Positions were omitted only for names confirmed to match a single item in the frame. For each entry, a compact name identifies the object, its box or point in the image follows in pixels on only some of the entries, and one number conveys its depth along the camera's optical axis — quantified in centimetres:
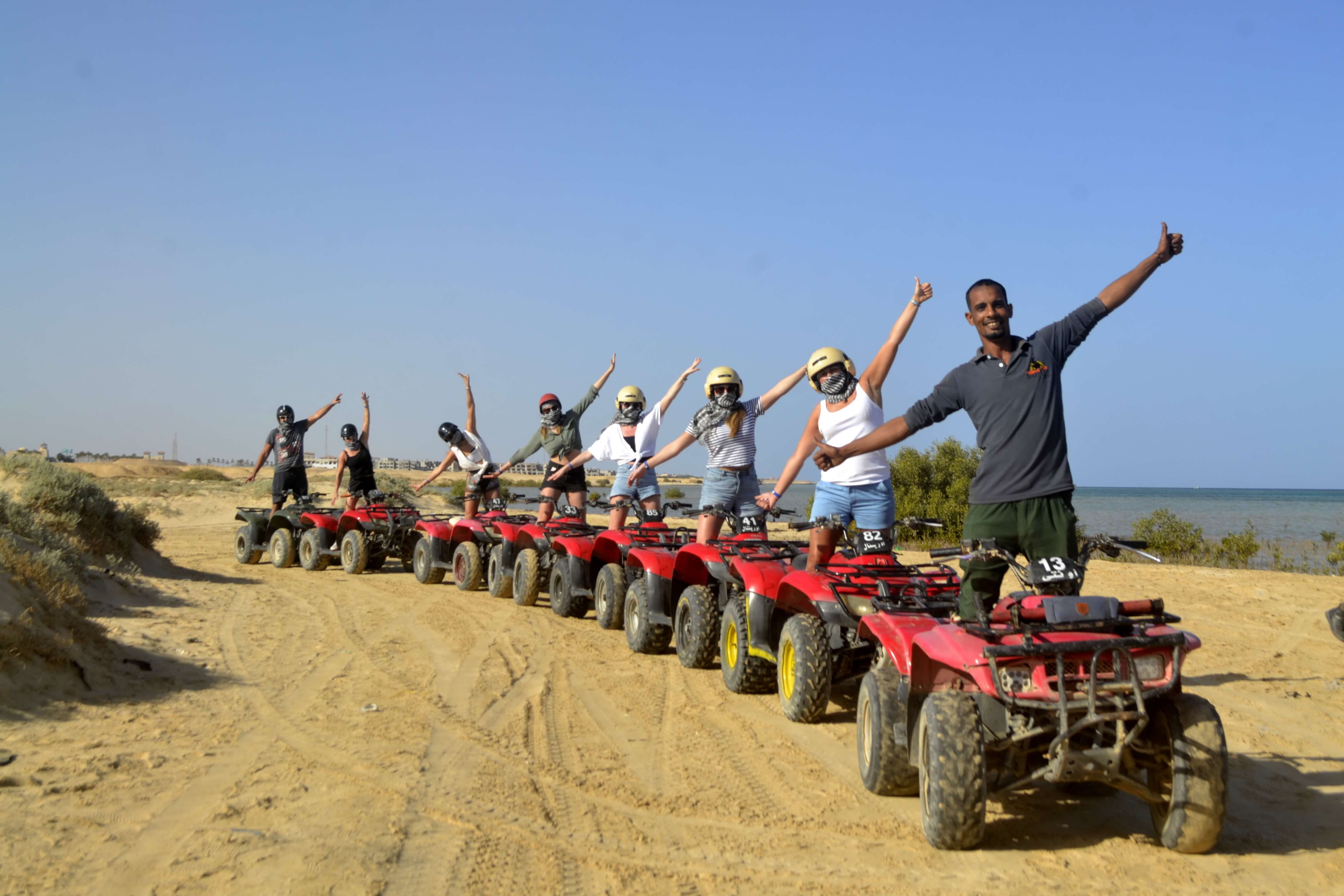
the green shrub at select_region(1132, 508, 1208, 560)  1842
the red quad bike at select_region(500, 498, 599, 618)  1029
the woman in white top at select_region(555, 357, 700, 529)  1002
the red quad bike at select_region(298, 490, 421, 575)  1459
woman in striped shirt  827
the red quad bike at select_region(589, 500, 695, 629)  896
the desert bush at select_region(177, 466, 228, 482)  5022
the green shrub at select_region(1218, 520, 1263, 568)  1750
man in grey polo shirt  416
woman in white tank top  625
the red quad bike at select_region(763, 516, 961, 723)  504
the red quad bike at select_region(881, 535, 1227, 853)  352
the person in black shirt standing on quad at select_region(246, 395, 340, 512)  1567
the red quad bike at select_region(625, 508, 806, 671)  673
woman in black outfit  1515
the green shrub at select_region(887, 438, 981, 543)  2303
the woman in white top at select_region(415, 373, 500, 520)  1362
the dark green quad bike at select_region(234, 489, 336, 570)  1566
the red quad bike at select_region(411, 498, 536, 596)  1251
